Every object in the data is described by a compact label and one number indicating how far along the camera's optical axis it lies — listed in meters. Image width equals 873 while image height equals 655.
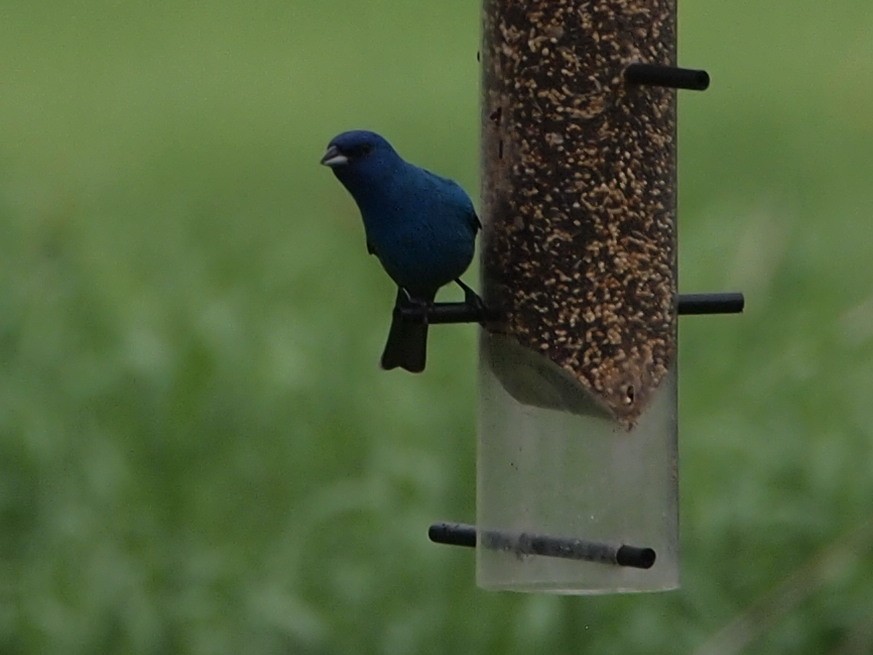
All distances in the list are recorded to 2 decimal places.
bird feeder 8.16
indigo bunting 8.29
